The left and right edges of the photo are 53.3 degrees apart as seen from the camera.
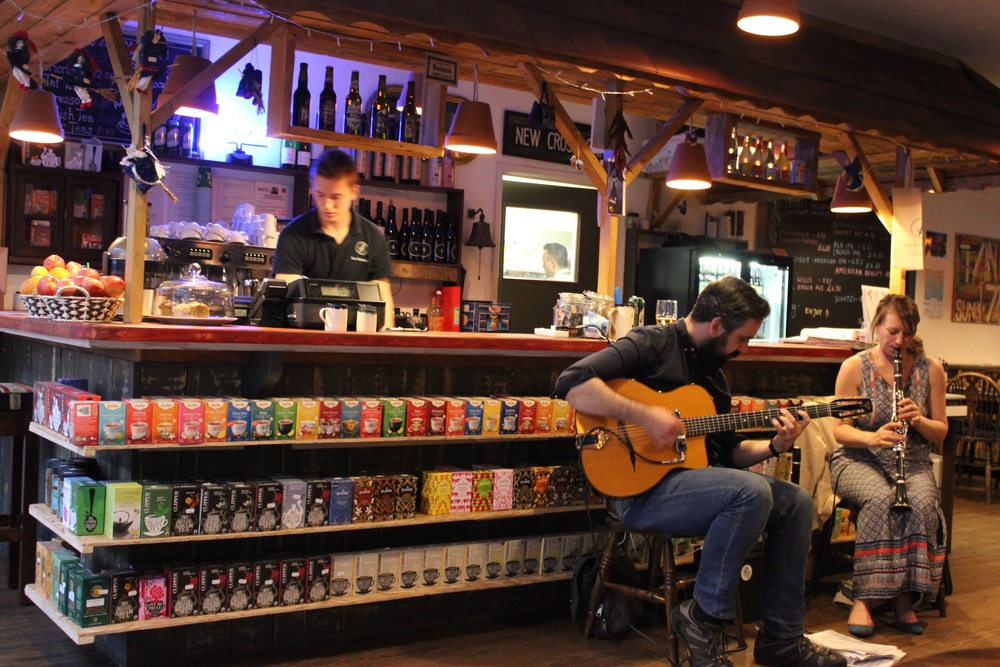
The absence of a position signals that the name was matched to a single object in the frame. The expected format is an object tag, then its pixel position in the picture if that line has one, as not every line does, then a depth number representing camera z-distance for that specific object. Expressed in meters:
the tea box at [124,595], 3.37
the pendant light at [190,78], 5.38
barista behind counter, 4.71
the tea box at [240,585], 3.58
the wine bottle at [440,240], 7.84
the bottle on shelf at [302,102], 5.32
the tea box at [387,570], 3.91
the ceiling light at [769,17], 4.26
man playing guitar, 3.42
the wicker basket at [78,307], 3.65
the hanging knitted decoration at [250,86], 4.64
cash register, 4.07
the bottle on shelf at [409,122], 5.29
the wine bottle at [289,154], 7.30
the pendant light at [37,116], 5.67
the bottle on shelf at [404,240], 7.68
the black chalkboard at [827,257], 10.14
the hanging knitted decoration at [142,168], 3.77
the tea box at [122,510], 3.34
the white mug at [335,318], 3.90
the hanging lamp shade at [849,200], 6.79
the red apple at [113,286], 3.77
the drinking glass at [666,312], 4.89
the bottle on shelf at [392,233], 7.63
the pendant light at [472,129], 5.11
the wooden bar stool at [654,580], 3.82
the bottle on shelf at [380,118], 5.42
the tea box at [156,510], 3.38
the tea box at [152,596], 3.43
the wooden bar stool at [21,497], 4.33
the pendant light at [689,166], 5.95
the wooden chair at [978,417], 8.22
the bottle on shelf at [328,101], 6.23
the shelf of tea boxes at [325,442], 3.38
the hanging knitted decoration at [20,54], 4.20
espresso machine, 6.51
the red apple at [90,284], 3.71
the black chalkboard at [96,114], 6.95
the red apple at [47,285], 3.84
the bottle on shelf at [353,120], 5.16
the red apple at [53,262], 4.77
